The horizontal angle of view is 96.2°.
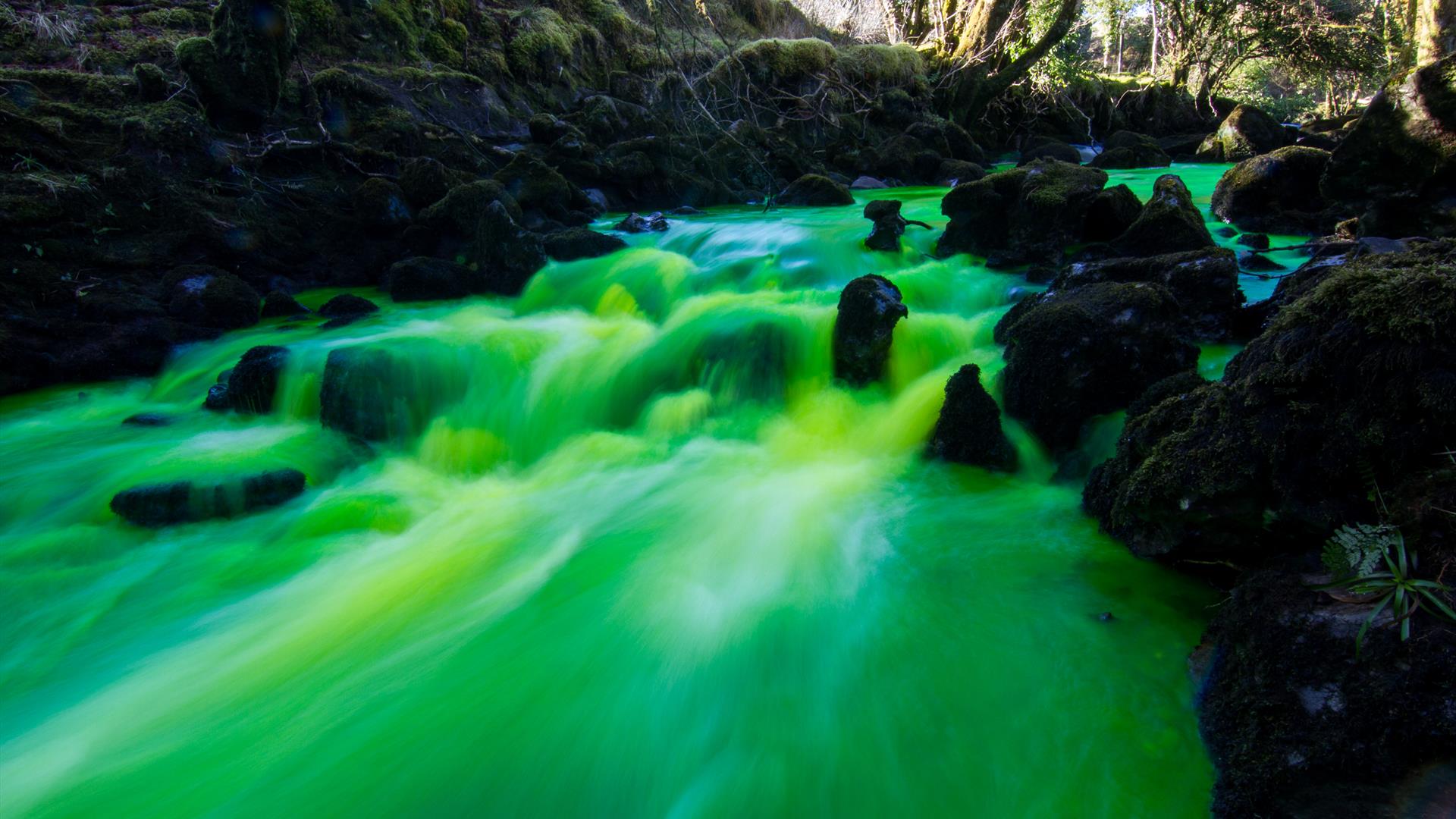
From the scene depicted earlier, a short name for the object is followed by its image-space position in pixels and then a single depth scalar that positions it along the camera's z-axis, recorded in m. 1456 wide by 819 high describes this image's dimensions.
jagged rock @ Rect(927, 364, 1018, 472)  4.14
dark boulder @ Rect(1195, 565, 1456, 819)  1.63
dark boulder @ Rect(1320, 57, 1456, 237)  5.45
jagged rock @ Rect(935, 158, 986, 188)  14.35
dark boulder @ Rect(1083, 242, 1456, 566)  2.06
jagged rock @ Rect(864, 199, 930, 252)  8.27
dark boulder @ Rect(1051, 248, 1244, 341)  4.96
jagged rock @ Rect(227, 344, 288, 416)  5.76
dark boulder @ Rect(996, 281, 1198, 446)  4.12
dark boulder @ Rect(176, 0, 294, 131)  8.81
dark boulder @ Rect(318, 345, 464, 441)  5.38
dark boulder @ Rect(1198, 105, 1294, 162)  15.86
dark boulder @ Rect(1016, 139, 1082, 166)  17.02
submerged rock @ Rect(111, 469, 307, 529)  4.21
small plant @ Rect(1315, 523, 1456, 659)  1.79
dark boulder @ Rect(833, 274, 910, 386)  5.41
